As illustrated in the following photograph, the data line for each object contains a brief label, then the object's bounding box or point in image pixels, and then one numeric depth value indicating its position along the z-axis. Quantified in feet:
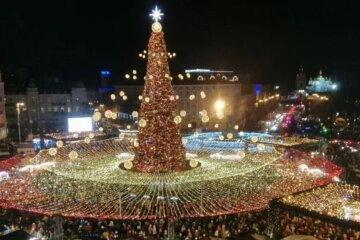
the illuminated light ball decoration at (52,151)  88.21
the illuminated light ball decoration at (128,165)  75.10
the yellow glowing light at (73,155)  85.30
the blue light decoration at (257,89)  305.49
